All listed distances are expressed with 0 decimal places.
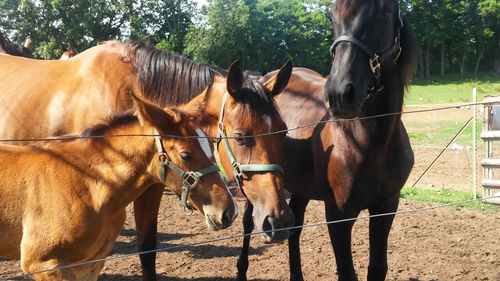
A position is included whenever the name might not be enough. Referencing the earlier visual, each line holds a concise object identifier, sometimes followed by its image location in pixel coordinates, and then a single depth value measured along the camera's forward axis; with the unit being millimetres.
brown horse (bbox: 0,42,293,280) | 2703
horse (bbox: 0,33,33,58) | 6579
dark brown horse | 2572
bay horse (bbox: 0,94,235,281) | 2230
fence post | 7207
